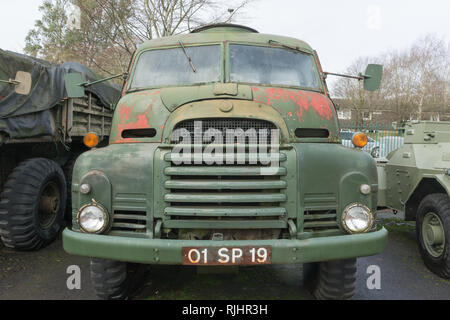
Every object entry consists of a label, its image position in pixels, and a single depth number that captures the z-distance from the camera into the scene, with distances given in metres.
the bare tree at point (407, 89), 32.84
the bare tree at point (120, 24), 14.23
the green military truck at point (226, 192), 2.45
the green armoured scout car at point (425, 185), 3.88
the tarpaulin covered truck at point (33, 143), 4.01
